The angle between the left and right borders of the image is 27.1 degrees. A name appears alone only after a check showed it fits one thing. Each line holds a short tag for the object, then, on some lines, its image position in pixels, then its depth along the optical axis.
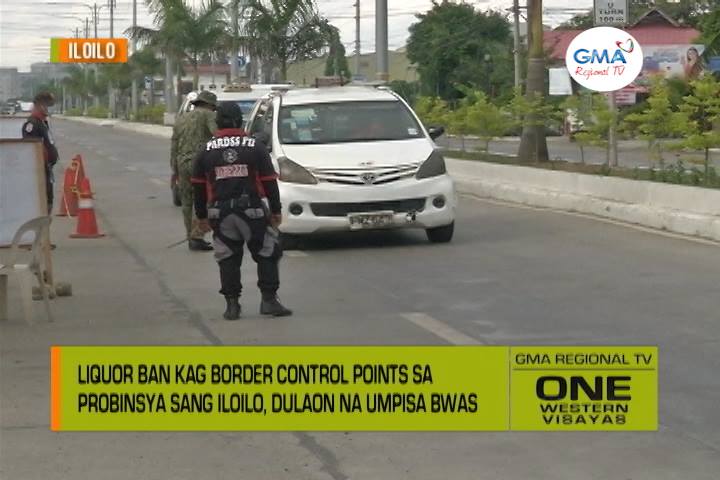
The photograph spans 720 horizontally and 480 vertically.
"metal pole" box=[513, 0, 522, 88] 55.26
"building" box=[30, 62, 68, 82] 169.32
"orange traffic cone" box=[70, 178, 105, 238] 19.27
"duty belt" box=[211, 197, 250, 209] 11.52
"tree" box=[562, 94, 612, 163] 22.02
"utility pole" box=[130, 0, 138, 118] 91.56
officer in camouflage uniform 17.20
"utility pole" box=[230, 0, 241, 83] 44.66
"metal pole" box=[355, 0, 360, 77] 76.79
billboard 62.12
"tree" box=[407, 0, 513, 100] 72.31
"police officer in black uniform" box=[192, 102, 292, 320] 11.53
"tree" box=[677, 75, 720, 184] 18.92
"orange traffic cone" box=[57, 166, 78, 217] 23.22
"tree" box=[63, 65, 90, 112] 139.62
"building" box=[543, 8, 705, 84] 62.50
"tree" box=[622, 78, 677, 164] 20.27
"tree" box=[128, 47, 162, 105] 90.15
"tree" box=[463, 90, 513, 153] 27.66
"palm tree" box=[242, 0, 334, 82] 42.50
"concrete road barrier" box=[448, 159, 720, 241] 17.33
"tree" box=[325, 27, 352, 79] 45.53
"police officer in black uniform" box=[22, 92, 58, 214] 17.98
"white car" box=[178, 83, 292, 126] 27.87
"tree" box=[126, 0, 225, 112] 59.00
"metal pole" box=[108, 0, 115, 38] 109.69
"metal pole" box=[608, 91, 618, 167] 22.00
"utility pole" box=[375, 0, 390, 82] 31.50
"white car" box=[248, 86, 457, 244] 16.36
